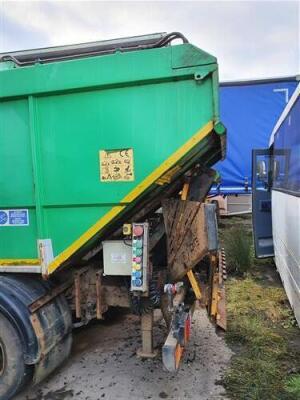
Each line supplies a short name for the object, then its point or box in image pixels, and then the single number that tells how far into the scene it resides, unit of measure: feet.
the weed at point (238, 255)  21.22
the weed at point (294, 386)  9.31
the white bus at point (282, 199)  12.46
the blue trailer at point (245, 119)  29.01
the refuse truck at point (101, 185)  9.08
